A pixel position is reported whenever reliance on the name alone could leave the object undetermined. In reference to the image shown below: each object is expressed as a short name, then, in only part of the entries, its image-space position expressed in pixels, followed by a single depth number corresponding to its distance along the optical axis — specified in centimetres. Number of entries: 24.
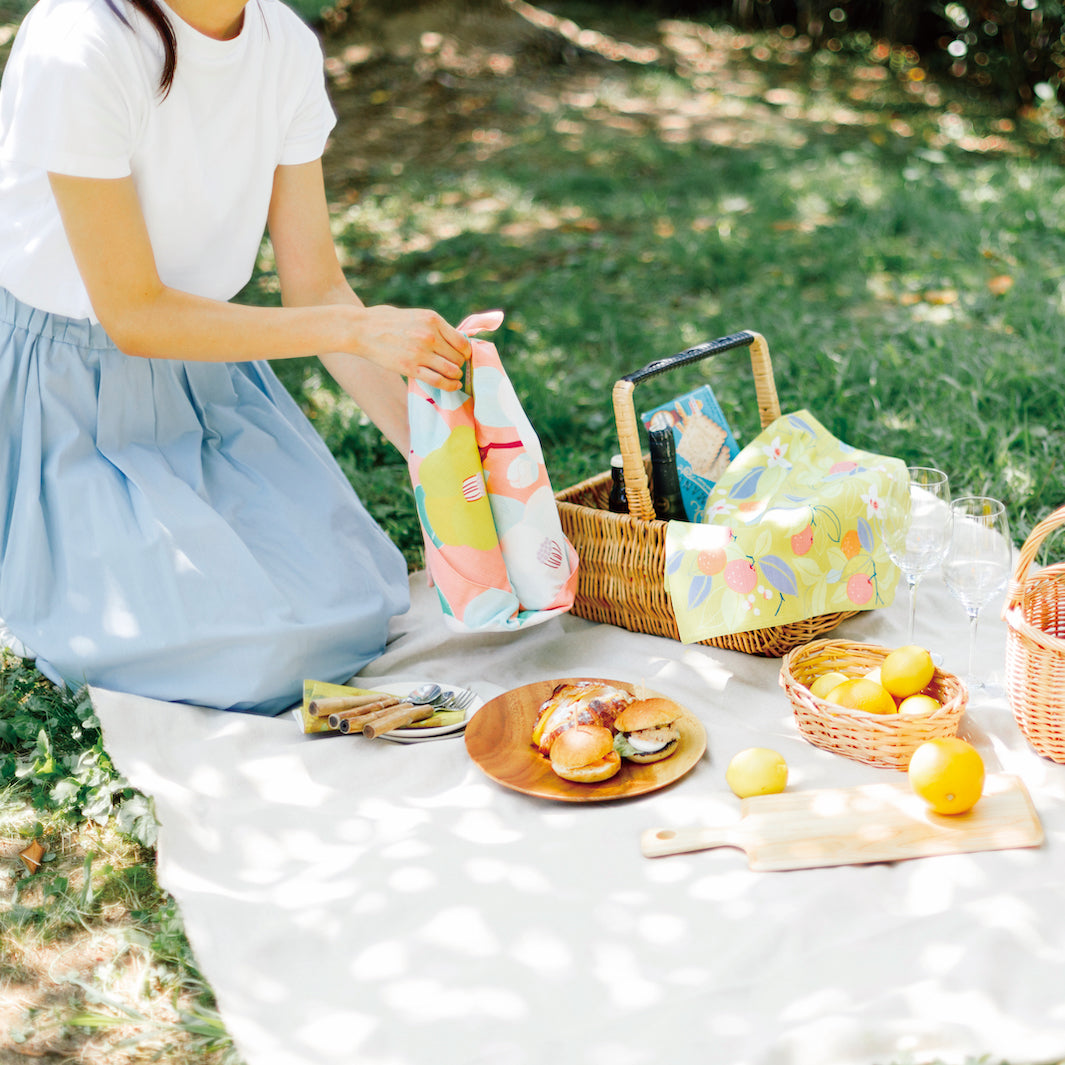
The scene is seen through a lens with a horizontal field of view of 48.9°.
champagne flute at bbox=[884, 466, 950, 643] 220
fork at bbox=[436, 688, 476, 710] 243
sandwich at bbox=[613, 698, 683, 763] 217
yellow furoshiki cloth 238
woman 212
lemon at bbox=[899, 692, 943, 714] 213
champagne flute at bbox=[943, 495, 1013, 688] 215
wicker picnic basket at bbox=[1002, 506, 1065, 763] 203
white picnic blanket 162
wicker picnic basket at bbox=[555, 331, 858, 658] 250
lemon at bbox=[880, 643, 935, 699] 221
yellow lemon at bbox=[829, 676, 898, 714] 218
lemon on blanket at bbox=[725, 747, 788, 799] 206
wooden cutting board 191
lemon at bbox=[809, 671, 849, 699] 226
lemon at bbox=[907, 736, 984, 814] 191
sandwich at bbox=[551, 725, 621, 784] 210
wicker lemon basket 211
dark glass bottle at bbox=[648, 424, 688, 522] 268
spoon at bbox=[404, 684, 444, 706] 241
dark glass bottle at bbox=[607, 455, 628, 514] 268
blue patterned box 274
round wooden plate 211
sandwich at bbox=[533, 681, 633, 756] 219
